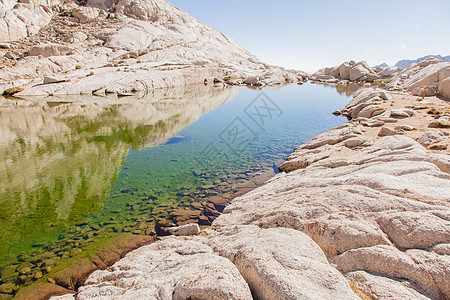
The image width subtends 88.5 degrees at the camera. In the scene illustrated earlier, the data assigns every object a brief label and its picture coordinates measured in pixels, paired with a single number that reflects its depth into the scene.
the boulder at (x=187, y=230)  9.16
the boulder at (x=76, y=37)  68.75
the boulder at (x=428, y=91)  29.20
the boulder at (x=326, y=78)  89.57
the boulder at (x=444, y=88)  26.17
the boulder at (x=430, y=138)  11.55
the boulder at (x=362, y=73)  87.44
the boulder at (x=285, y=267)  4.09
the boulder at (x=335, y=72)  101.01
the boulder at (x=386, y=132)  14.52
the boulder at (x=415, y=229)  4.87
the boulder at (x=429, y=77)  32.59
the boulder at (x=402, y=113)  19.48
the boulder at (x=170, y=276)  4.47
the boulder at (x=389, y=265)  4.24
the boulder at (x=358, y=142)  13.81
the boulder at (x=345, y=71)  92.69
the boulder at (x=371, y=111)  22.20
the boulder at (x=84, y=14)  80.89
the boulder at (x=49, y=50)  53.59
